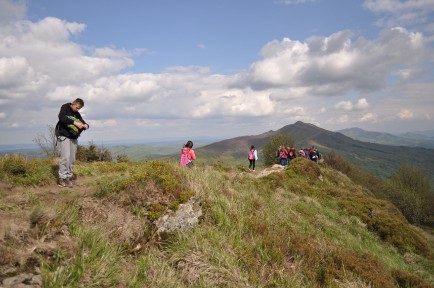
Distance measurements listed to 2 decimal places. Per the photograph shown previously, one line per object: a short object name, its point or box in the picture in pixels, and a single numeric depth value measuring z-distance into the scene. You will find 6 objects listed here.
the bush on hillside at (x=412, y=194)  70.25
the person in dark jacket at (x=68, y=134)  9.16
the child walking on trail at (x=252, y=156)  29.38
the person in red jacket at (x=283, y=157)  35.43
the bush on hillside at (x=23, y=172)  9.22
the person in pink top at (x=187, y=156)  15.50
